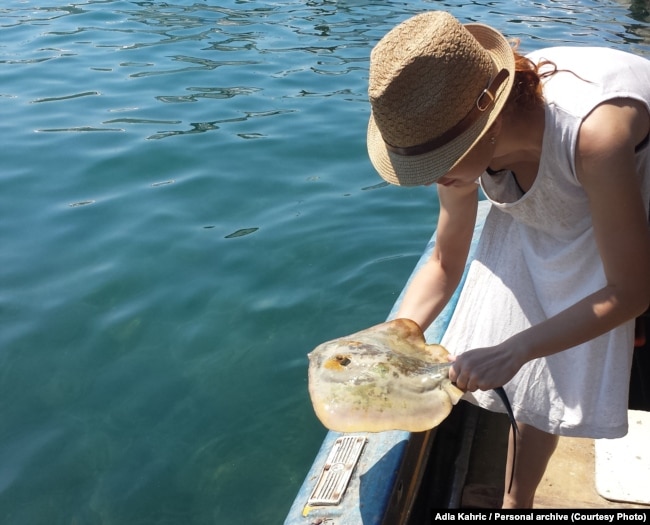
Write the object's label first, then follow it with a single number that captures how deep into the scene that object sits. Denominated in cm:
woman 196
